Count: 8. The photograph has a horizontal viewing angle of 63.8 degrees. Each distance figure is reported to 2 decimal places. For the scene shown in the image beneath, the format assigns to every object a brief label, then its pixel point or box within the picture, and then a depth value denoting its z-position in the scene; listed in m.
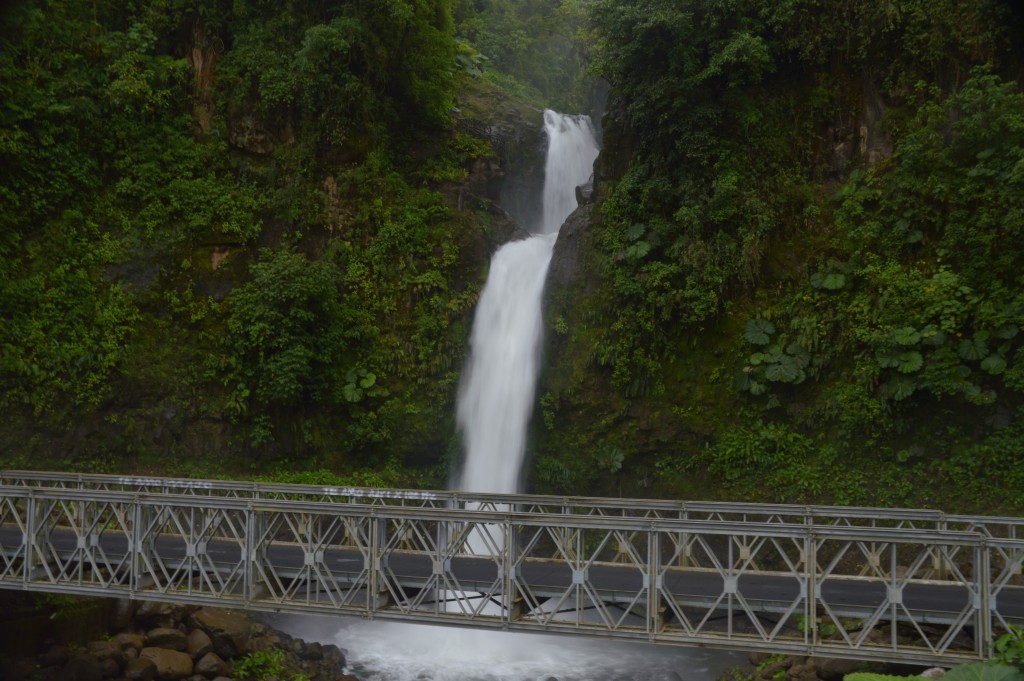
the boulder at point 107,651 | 13.35
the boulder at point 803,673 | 12.09
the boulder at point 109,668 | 13.08
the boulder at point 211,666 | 13.58
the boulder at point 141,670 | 13.07
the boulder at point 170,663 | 13.37
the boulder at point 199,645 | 13.98
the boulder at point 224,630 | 14.38
